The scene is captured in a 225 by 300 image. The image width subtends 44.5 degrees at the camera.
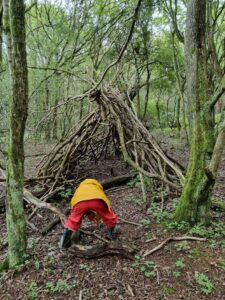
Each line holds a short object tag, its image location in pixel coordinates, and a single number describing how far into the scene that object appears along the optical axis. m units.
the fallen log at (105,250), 2.74
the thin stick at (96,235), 2.88
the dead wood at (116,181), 4.77
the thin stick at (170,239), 2.77
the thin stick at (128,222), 3.39
